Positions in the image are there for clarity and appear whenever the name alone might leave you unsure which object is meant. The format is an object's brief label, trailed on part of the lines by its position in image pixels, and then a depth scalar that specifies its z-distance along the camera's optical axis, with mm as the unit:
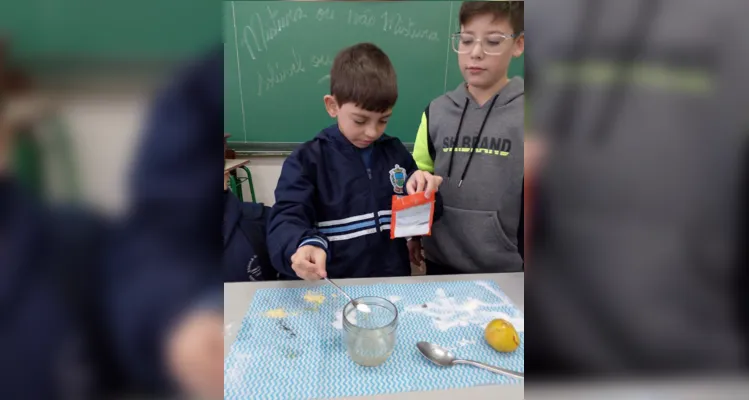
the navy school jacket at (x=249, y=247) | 1093
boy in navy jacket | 1085
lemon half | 688
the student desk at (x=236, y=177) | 1717
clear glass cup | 648
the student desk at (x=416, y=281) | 593
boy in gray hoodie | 1200
